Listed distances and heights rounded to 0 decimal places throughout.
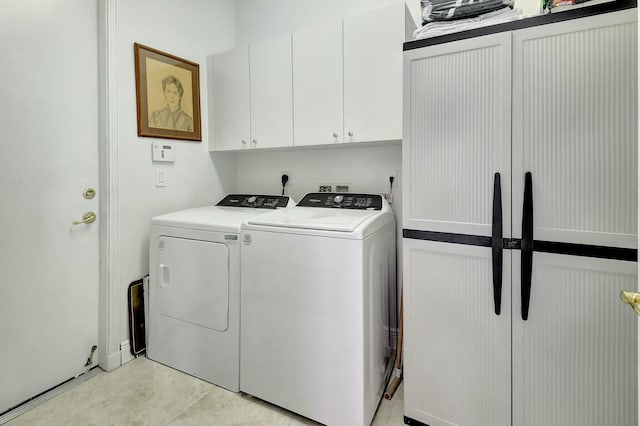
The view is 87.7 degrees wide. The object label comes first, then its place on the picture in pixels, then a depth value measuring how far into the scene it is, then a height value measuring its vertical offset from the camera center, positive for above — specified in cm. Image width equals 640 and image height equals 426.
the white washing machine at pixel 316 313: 152 -52
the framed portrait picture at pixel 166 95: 217 +80
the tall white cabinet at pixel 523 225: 117 -8
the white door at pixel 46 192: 169 +10
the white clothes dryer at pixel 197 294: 186 -51
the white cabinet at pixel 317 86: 192 +80
